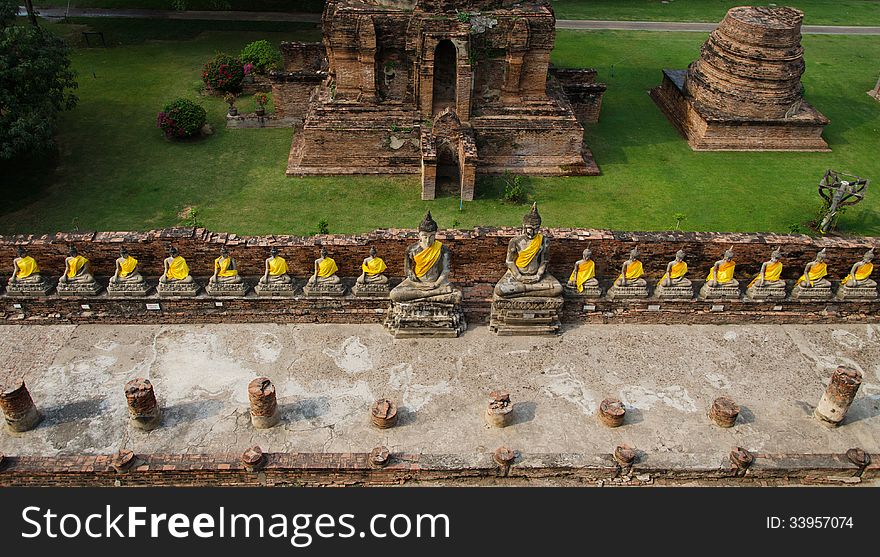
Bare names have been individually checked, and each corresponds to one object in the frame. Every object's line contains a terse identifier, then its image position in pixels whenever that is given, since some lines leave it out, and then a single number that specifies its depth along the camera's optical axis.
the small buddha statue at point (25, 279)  13.52
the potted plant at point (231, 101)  23.91
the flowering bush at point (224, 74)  25.27
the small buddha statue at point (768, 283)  13.93
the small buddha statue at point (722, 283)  13.91
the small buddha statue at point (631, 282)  13.89
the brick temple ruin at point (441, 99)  19.69
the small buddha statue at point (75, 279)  13.56
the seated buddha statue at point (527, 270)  13.38
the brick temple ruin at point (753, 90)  22.34
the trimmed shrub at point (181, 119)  22.19
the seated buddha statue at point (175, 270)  13.55
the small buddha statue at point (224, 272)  13.66
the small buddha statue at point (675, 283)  13.95
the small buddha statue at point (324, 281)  13.70
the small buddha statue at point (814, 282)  13.98
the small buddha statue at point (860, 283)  13.95
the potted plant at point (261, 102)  23.70
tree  17.80
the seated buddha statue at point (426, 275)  13.17
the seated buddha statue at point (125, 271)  13.54
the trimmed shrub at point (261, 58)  26.22
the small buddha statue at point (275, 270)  13.69
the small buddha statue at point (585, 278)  13.95
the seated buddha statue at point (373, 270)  13.73
